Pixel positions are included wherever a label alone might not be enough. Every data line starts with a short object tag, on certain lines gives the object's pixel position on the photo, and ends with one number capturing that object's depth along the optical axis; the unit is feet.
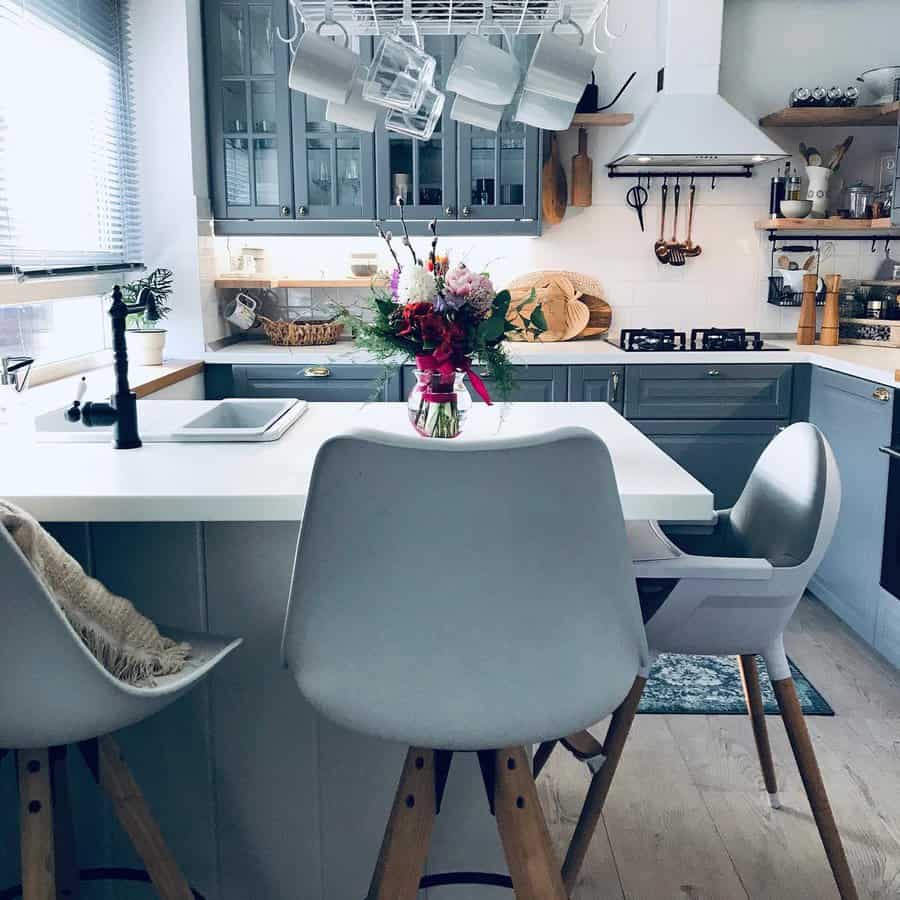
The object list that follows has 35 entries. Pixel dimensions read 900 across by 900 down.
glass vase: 6.54
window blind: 10.42
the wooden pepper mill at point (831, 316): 14.03
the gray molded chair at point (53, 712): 4.05
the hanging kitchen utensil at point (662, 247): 14.90
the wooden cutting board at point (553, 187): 14.46
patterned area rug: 9.58
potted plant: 12.50
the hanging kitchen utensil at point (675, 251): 14.89
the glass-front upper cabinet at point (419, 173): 13.76
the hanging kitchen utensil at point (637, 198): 14.85
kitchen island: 5.93
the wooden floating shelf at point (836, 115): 13.46
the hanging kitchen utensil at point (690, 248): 14.89
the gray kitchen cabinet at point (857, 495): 10.70
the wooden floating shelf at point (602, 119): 13.91
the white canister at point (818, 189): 14.08
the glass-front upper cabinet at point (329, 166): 13.71
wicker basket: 14.23
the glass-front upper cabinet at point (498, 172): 13.79
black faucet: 6.31
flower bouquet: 6.26
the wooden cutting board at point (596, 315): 14.88
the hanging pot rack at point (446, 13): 6.46
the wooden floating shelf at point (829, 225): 13.80
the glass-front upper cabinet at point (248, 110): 13.52
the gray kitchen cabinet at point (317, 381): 13.38
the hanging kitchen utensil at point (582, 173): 14.48
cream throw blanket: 4.25
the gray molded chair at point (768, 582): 5.94
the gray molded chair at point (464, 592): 3.76
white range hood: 13.02
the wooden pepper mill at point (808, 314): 14.20
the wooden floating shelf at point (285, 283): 14.14
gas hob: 13.41
